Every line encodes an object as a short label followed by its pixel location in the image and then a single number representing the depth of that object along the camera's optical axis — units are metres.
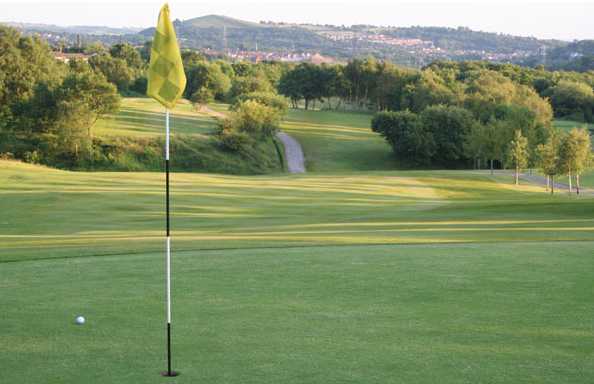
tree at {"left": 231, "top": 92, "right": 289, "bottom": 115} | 96.75
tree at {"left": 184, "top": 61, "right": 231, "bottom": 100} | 128.75
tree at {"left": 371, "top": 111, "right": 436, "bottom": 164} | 84.88
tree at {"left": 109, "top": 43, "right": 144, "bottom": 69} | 144.25
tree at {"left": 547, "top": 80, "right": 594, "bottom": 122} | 118.31
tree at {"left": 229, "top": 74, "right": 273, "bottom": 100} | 114.77
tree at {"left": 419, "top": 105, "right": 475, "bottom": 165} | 85.44
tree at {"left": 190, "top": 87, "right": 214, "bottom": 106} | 116.33
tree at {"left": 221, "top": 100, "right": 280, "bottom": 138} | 83.12
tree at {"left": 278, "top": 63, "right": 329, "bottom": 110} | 131.12
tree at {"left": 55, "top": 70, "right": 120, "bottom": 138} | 73.50
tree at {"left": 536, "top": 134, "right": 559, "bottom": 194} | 53.31
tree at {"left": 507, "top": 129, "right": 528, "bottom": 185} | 58.41
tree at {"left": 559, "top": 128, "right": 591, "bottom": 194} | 52.41
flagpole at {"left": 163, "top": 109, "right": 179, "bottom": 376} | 7.11
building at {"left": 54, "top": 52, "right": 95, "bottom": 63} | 155.96
